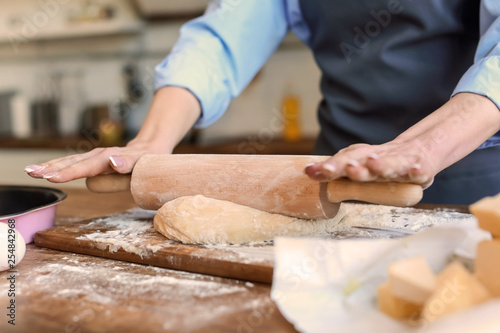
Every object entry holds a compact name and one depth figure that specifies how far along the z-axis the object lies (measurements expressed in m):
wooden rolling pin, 0.74
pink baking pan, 0.88
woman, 1.10
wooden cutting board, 0.66
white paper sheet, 0.51
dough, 0.79
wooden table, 0.52
